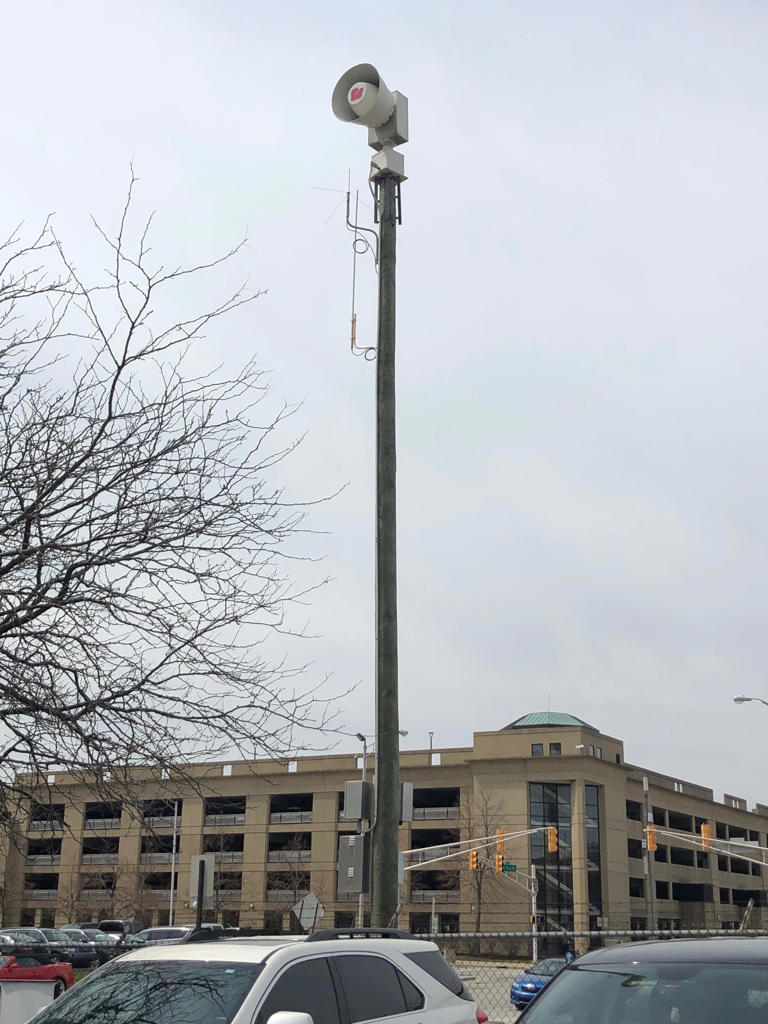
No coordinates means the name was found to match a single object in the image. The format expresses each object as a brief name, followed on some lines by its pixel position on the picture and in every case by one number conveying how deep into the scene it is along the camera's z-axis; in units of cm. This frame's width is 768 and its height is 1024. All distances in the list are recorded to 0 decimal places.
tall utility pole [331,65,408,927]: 1082
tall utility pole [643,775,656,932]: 5385
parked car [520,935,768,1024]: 523
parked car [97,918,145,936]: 5898
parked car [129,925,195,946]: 3844
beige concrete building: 7212
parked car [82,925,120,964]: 4525
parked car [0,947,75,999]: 1977
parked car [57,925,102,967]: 3663
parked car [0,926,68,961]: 3722
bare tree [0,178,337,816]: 782
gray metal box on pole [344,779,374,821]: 1161
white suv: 614
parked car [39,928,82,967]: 3419
